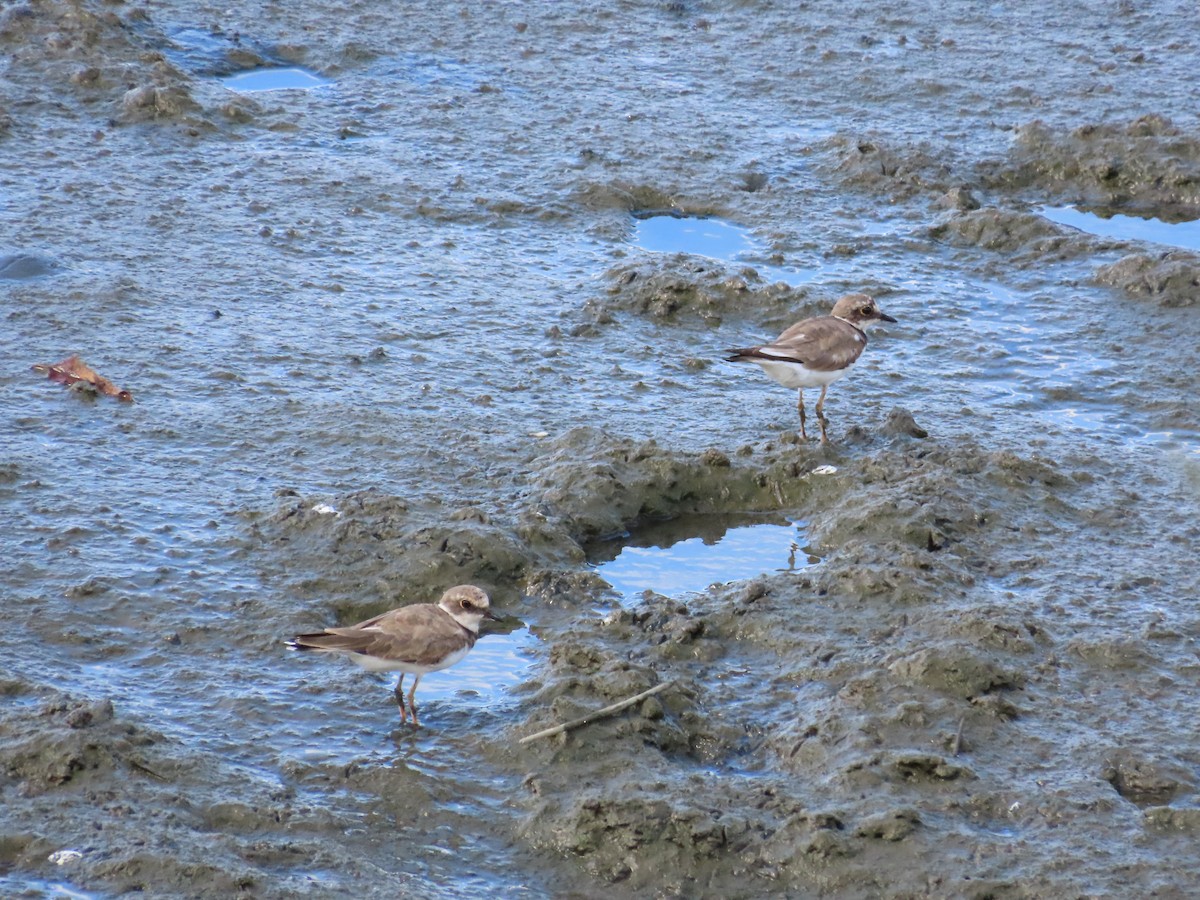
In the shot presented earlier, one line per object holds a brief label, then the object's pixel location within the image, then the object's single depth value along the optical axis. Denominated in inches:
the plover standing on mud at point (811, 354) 651.5
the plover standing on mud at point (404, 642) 484.1
